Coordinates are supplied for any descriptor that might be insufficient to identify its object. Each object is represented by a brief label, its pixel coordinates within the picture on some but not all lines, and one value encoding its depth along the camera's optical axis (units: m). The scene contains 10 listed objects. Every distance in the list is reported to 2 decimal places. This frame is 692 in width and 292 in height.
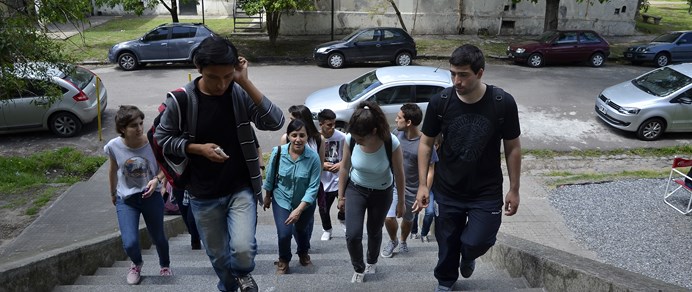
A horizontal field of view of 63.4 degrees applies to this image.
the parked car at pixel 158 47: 17.20
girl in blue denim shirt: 4.60
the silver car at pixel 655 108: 11.62
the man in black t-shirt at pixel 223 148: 3.23
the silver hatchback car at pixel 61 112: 11.04
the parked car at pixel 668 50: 19.02
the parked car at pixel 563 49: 18.62
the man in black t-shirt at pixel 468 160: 3.74
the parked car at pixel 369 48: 17.88
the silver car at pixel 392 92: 10.93
